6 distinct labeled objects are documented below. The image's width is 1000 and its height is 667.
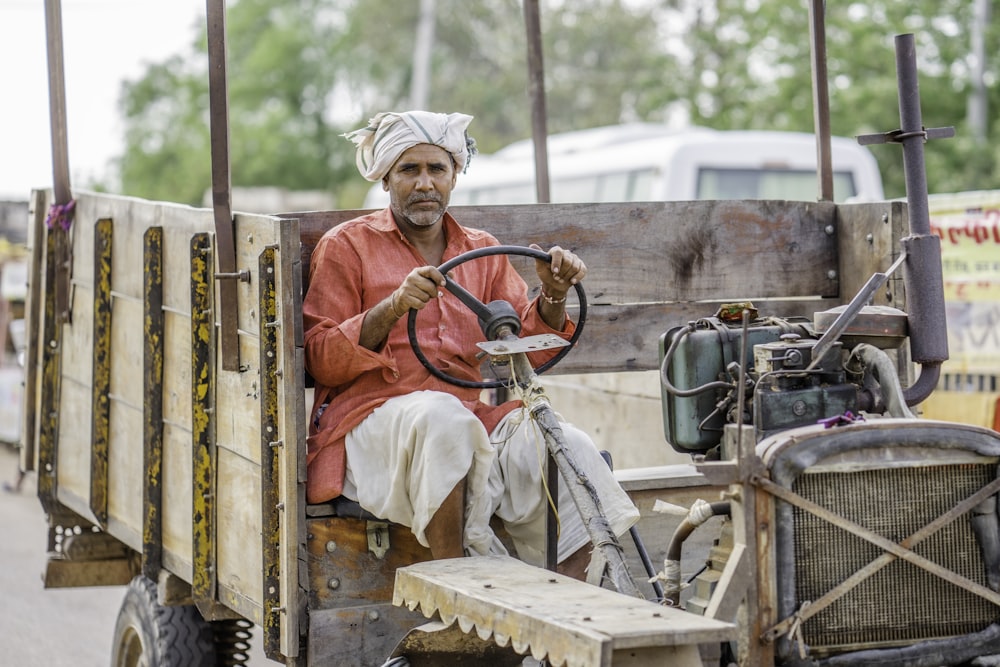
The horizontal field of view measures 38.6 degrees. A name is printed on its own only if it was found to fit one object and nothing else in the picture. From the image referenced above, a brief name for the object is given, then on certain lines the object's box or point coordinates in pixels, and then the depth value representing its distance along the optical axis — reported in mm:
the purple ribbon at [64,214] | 5570
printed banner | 8164
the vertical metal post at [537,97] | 6156
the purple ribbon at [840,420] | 3137
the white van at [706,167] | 12852
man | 3732
